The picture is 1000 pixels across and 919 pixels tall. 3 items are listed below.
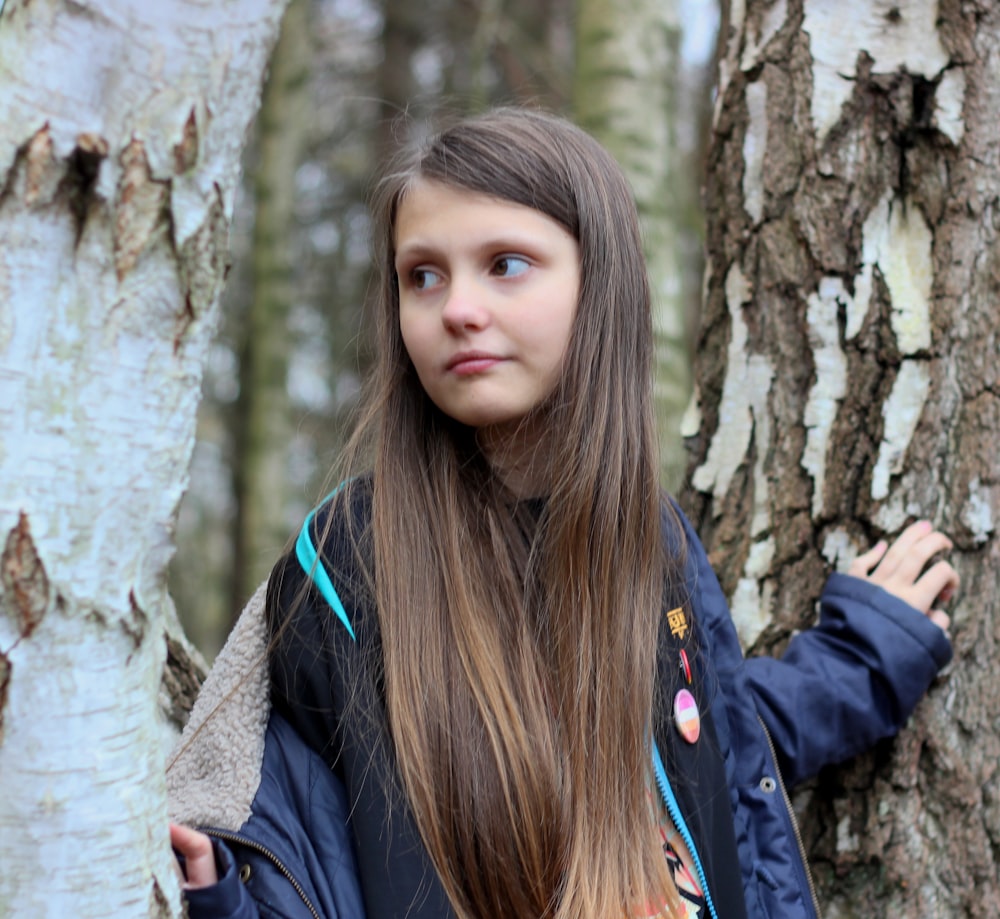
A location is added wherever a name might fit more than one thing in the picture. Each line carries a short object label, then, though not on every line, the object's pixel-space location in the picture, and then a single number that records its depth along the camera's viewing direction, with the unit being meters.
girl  1.63
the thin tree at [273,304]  6.20
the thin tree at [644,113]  4.38
